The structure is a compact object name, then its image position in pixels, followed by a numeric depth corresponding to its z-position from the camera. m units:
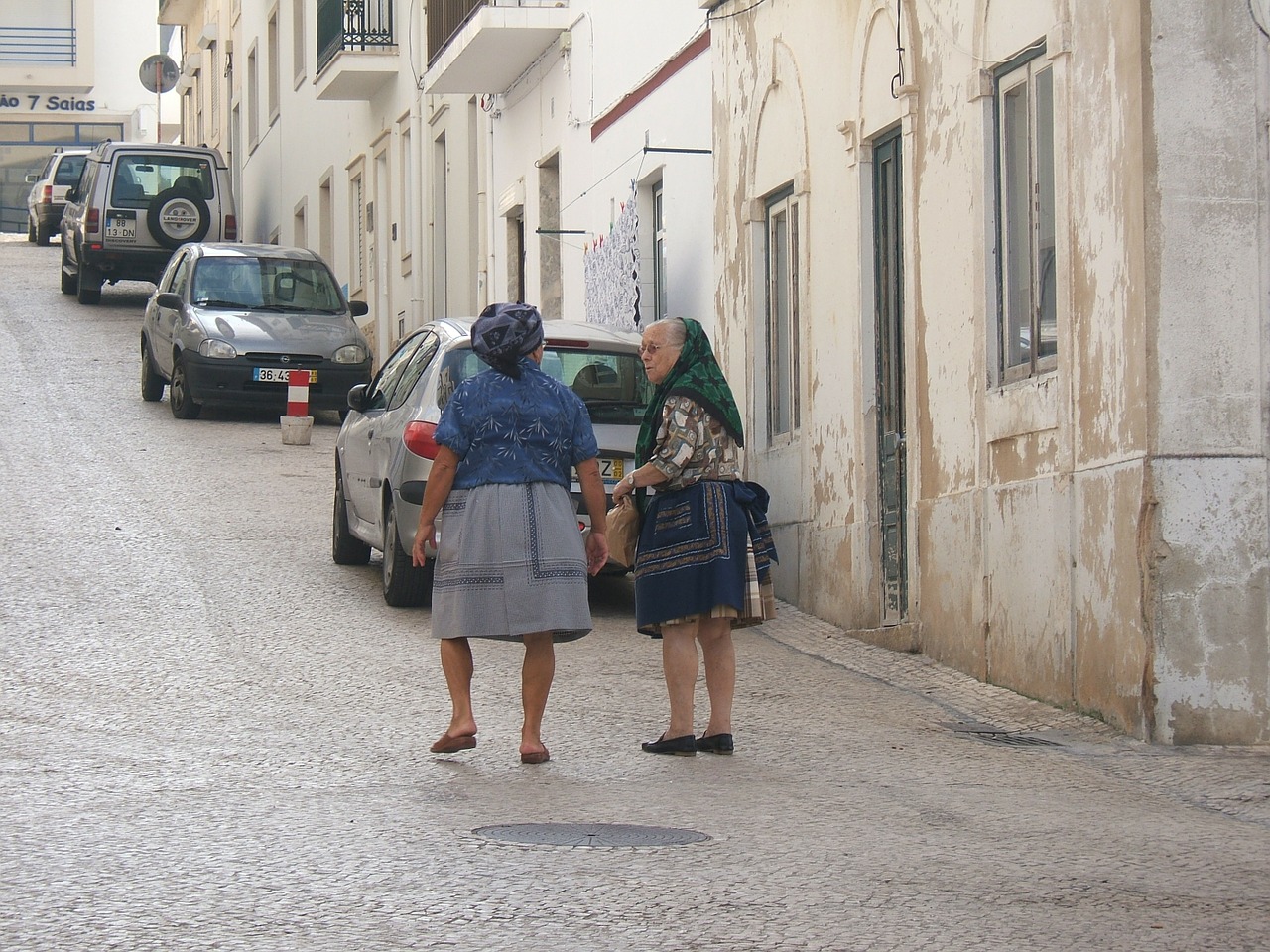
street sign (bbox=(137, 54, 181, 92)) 59.72
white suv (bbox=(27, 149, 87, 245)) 46.69
